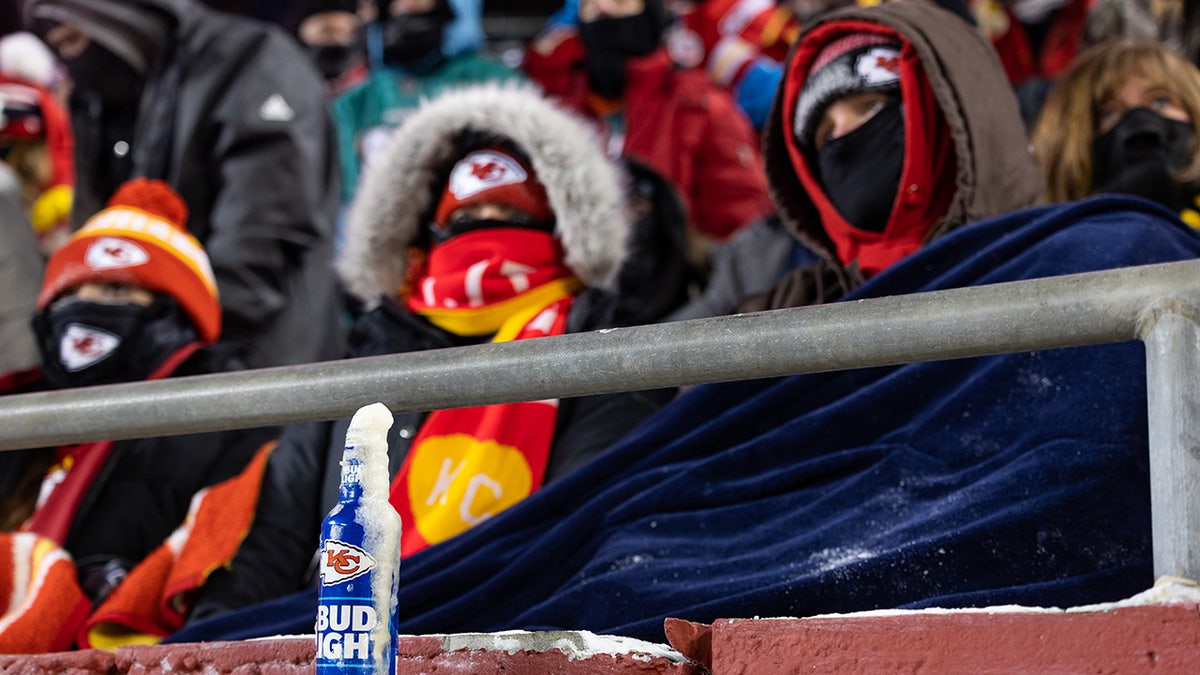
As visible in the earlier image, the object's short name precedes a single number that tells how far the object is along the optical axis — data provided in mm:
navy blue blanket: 4406
